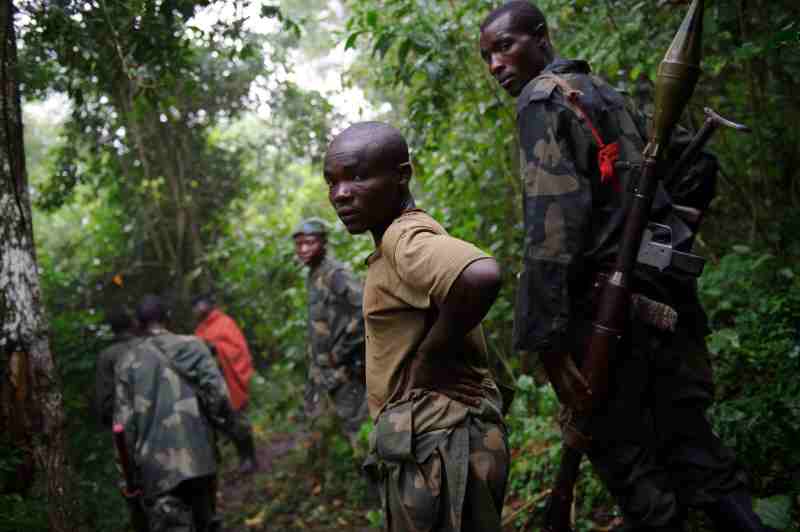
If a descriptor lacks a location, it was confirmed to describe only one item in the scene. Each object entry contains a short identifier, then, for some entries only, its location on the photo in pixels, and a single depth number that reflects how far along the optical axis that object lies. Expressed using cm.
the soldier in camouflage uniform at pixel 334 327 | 539
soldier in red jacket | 733
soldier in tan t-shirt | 200
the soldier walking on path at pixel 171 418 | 460
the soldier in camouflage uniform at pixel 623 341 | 256
